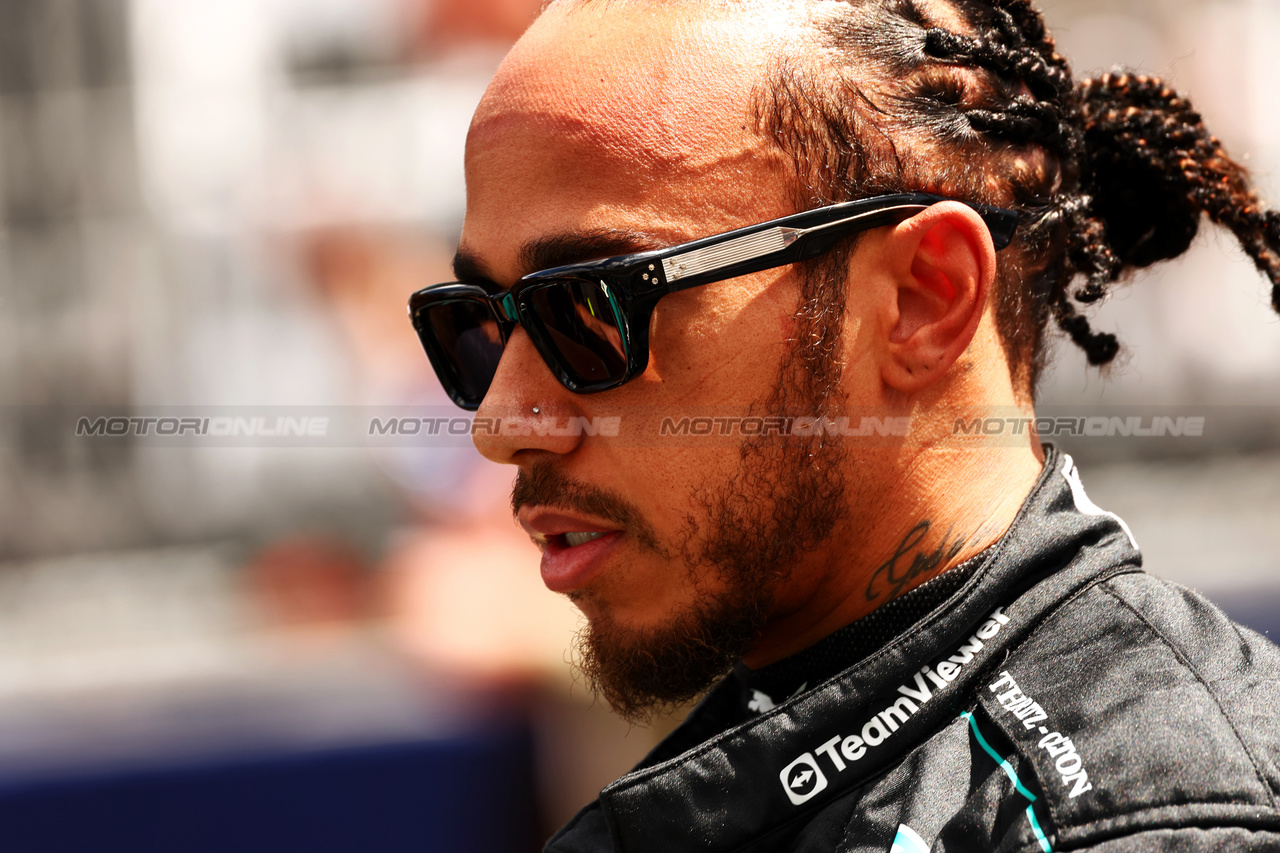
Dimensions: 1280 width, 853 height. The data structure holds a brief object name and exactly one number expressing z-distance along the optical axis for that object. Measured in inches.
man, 150.9
